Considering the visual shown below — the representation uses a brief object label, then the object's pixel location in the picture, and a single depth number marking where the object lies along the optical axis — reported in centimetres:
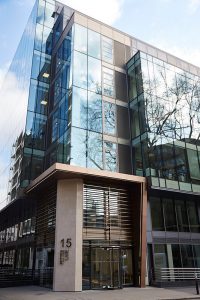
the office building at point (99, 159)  1922
